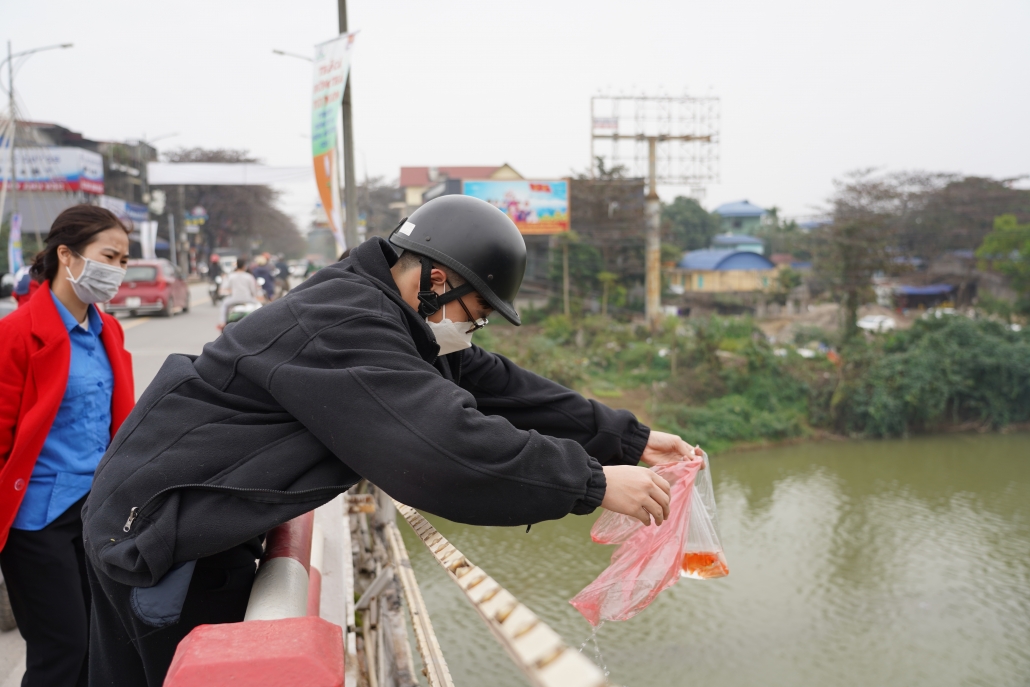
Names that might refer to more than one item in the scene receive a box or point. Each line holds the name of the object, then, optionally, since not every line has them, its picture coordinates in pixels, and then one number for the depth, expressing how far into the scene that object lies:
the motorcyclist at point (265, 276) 13.90
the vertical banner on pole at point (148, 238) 22.92
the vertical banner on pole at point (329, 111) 9.07
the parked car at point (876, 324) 22.99
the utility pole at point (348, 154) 10.40
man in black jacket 1.17
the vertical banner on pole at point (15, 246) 13.61
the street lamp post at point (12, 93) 13.59
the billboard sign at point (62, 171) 26.78
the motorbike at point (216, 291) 19.66
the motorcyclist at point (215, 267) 22.49
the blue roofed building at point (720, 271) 33.38
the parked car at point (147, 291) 16.06
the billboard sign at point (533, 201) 24.53
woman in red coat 2.01
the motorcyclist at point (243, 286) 9.88
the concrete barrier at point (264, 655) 0.81
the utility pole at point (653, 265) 25.67
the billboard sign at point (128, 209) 28.05
